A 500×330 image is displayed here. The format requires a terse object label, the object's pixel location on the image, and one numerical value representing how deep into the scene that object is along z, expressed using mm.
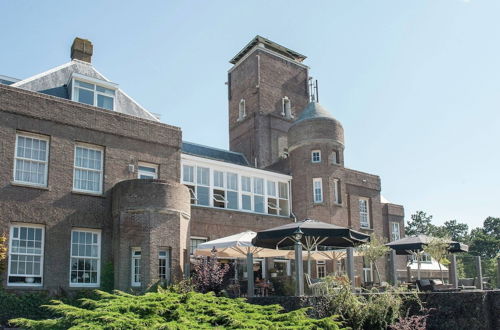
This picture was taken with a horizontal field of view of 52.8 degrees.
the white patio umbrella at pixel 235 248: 18500
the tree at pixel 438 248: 19016
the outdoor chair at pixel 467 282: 19983
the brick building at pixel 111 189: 17859
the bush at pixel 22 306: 16281
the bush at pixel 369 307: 11055
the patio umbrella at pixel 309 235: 14633
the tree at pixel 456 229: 89750
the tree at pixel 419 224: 83688
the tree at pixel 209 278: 16734
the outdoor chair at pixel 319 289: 12359
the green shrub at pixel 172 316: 8272
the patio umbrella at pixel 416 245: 19328
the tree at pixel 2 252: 15959
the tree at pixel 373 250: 21391
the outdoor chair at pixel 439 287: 14722
